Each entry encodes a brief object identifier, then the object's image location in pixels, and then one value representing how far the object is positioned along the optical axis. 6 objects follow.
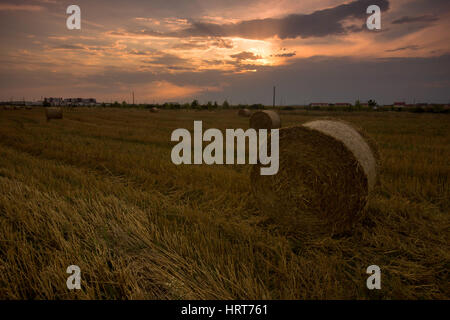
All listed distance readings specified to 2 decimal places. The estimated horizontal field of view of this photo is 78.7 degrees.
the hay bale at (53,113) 24.32
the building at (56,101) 122.51
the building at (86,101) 142.00
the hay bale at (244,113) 35.74
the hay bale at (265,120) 17.83
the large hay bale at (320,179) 4.21
